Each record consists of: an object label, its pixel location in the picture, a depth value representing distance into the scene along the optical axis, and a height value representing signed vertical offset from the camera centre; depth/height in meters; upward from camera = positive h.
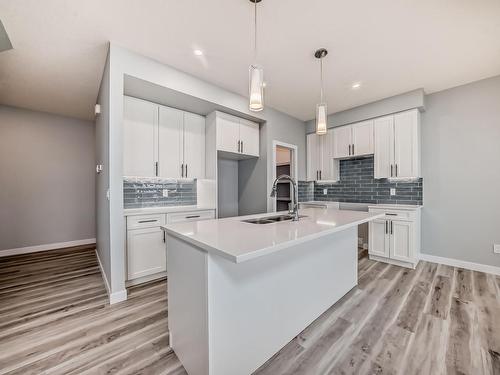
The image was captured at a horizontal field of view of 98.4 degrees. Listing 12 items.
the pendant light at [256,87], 1.62 +0.75
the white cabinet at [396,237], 3.10 -0.79
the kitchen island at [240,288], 1.13 -0.66
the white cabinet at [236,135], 3.36 +0.84
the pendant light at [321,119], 2.20 +0.68
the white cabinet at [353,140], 3.79 +0.83
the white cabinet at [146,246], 2.50 -0.73
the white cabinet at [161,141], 2.81 +0.64
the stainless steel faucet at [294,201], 1.95 -0.14
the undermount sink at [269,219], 1.95 -0.32
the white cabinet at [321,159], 4.33 +0.54
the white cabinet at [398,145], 3.31 +0.63
